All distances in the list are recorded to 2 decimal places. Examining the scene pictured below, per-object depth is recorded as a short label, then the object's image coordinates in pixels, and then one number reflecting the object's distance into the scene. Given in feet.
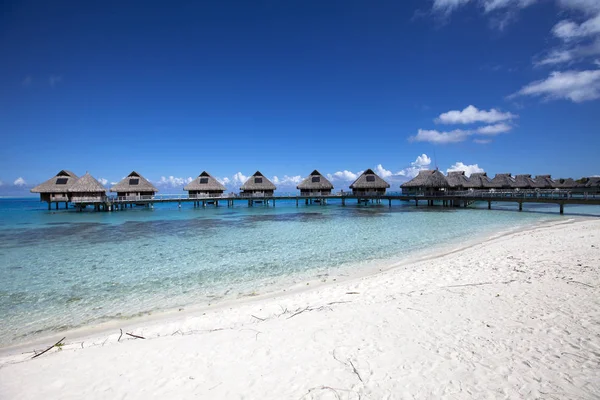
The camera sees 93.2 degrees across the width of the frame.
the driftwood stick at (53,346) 13.26
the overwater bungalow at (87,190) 114.21
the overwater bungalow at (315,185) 140.87
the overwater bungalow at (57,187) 115.44
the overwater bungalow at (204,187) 135.64
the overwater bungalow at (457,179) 141.71
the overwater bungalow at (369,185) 135.64
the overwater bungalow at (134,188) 121.80
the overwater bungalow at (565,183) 153.74
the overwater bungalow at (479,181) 150.61
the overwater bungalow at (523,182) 152.76
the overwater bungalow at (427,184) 124.47
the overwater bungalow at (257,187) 139.23
